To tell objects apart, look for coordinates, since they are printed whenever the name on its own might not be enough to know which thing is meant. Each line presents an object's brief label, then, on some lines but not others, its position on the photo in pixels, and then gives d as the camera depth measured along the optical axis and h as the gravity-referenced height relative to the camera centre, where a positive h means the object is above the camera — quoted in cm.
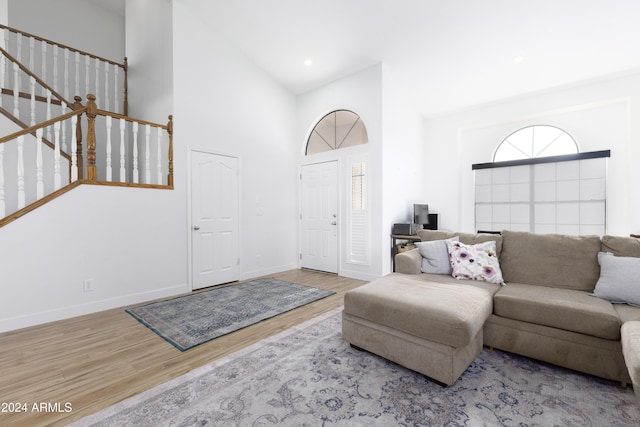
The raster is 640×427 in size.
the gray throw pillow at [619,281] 192 -51
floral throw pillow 252 -49
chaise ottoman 171 -76
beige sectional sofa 173 -70
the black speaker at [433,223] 534 -24
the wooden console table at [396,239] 423 -45
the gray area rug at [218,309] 255 -111
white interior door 400 -12
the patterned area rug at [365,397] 147 -111
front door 489 -11
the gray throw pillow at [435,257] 275 -47
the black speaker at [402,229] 431 -29
